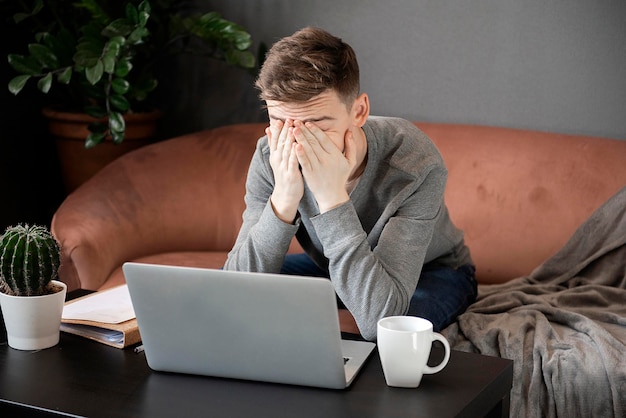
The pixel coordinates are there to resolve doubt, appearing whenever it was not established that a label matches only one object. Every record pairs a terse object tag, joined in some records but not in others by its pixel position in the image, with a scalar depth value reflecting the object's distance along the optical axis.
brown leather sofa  2.32
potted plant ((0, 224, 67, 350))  1.41
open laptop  1.26
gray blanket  1.72
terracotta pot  2.91
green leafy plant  2.63
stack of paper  1.49
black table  1.22
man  1.60
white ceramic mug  1.26
